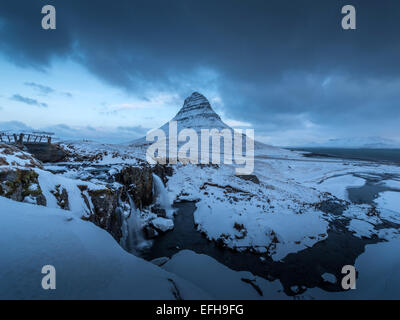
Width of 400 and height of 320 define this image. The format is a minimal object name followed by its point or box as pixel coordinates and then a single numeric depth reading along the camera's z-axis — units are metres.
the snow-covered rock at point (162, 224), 11.60
